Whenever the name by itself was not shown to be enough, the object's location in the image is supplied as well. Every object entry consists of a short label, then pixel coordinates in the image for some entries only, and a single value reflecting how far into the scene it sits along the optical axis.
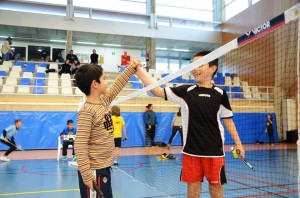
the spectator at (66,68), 16.86
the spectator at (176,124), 10.39
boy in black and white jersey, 2.89
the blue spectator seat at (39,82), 15.02
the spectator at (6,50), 17.09
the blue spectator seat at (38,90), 14.36
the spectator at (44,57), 21.26
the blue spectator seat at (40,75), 15.84
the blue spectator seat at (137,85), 16.57
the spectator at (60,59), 20.84
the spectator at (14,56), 18.66
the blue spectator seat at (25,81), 14.52
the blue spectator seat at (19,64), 17.79
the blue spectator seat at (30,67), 17.29
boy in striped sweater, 2.32
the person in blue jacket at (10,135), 10.05
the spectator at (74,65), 17.20
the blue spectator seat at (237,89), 16.84
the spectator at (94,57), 18.44
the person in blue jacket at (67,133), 10.02
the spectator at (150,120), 13.68
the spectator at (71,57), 17.32
